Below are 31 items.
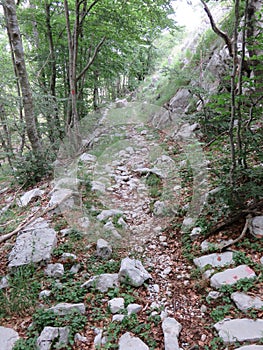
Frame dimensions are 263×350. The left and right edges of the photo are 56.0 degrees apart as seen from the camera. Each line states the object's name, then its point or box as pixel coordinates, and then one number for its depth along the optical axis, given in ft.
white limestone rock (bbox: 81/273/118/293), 9.24
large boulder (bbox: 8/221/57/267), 10.32
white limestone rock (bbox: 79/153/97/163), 21.21
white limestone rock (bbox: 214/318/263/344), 6.72
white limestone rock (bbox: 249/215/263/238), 9.95
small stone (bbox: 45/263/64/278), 9.79
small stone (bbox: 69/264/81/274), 10.11
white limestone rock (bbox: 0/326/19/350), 7.04
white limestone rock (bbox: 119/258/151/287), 9.37
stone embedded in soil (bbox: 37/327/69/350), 6.96
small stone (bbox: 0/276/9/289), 9.18
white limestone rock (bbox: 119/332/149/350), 7.01
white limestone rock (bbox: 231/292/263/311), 7.54
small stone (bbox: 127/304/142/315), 8.21
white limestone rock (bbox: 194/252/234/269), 9.49
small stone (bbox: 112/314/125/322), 7.91
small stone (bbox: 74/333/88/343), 7.34
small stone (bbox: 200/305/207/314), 8.12
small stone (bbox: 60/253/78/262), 10.60
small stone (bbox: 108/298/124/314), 8.30
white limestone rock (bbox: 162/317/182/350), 6.99
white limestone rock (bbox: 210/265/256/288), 8.57
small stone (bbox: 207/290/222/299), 8.36
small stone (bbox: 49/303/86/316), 7.94
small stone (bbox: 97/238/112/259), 11.03
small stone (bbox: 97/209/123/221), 13.75
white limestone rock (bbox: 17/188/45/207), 16.49
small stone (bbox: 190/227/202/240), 11.41
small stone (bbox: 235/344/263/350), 6.33
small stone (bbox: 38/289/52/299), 8.74
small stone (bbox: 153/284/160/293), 9.27
